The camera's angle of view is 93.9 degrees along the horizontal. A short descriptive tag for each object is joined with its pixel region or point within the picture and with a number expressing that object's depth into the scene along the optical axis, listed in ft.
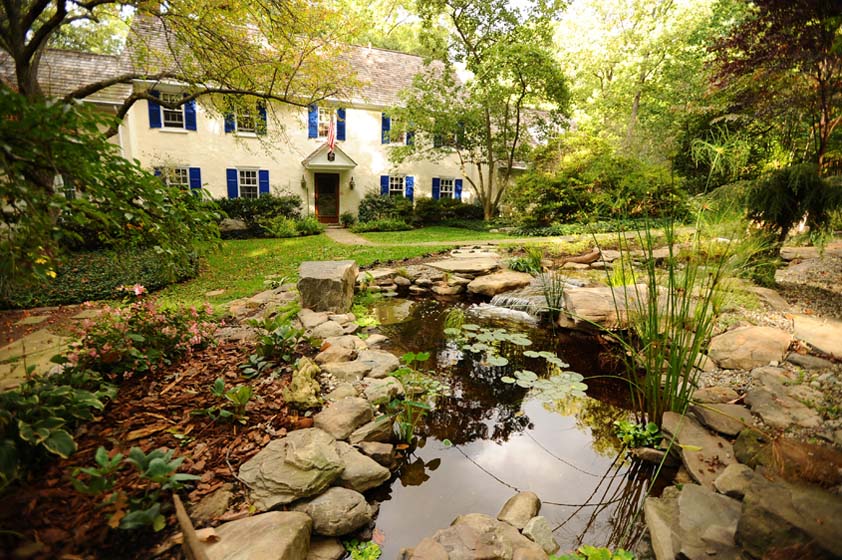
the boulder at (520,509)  6.96
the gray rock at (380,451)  8.09
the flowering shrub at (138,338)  8.33
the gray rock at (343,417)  8.22
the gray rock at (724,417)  8.27
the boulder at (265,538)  5.16
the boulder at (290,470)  6.43
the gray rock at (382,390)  9.52
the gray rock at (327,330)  13.21
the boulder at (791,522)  4.53
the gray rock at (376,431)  8.32
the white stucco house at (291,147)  40.65
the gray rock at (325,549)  6.05
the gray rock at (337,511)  6.31
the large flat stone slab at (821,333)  11.14
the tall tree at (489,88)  38.34
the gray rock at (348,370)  10.46
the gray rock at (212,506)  5.83
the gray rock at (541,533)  6.47
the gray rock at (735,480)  6.53
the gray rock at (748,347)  11.08
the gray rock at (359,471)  7.23
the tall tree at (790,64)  14.37
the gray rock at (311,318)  14.09
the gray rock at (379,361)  11.01
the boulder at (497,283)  20.56
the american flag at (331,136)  44.34
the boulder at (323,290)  16.05
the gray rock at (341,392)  9.26
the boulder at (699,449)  7.38
